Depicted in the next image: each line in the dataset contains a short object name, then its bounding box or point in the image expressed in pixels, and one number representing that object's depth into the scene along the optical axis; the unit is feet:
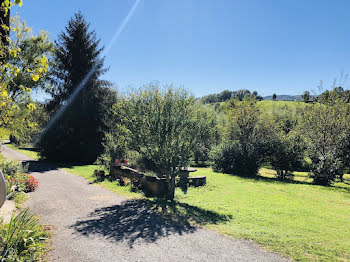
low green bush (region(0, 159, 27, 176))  41.18
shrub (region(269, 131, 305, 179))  63.31
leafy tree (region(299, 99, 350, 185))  60.70
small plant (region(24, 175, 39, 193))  37.06
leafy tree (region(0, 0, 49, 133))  10.38
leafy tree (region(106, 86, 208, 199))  32.40
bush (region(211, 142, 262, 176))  68.80
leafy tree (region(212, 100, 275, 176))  68.90
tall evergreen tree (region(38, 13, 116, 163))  85.46
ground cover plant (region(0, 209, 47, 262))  15.16
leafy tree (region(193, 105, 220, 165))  33.55
